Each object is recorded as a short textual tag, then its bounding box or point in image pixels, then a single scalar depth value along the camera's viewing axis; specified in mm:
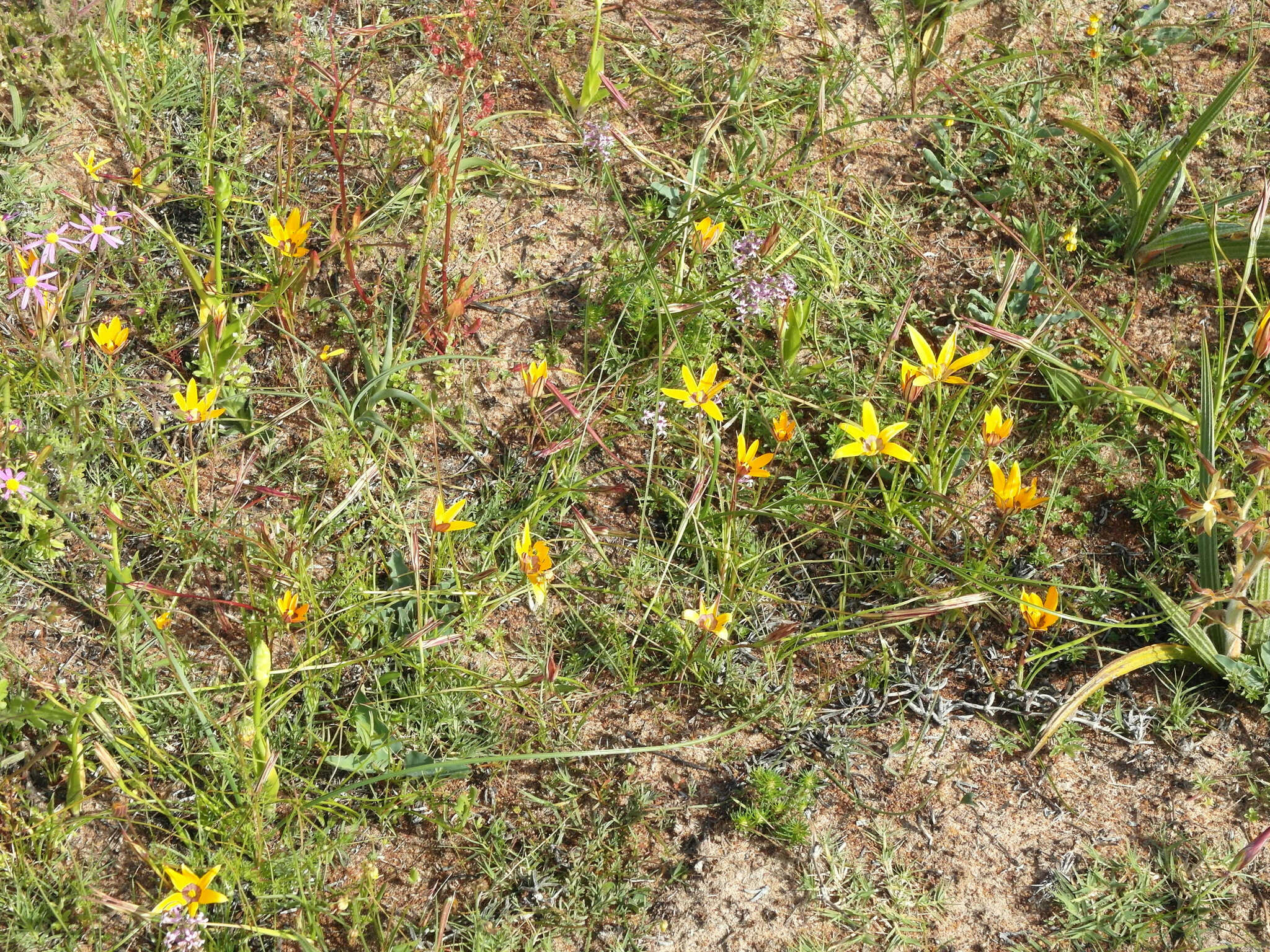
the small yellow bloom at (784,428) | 2390
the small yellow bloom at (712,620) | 2129
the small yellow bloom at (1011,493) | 2188
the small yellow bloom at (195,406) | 2281
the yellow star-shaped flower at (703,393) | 2326
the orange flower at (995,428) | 2238
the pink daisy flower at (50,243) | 2354
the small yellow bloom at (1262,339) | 2270
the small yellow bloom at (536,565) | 2156
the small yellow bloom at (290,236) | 2537
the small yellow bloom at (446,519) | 2168
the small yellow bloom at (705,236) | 2615
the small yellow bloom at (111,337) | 2410
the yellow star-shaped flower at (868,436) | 2209
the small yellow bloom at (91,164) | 2645
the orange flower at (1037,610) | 2167
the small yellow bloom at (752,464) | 2270
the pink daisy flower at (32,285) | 2293
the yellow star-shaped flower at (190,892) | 1854
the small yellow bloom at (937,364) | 2234
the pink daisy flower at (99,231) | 2559
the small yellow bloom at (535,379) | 2408
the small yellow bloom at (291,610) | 2230
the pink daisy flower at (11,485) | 2211
